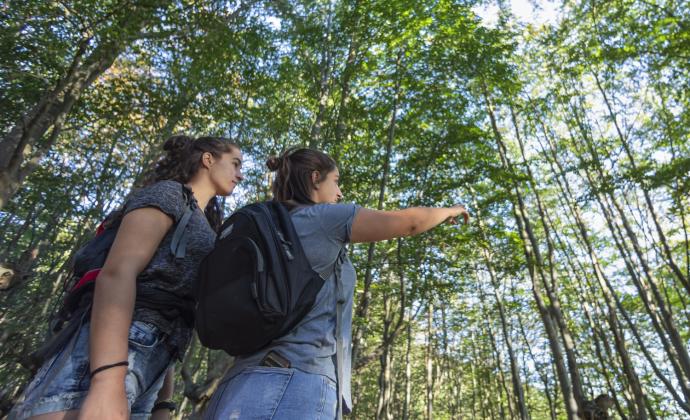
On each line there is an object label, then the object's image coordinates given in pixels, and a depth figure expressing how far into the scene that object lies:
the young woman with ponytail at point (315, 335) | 1.04
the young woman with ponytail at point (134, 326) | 1.00
